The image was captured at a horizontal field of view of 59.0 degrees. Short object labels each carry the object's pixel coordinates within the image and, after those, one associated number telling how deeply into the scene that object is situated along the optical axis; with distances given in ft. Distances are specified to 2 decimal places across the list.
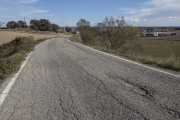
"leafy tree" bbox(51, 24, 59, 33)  407.25
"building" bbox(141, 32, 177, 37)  359.46
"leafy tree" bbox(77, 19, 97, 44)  101.70
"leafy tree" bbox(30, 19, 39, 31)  326.85
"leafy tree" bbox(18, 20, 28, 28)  334.93
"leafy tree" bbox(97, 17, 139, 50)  63.26
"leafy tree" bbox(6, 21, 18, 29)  317.26
